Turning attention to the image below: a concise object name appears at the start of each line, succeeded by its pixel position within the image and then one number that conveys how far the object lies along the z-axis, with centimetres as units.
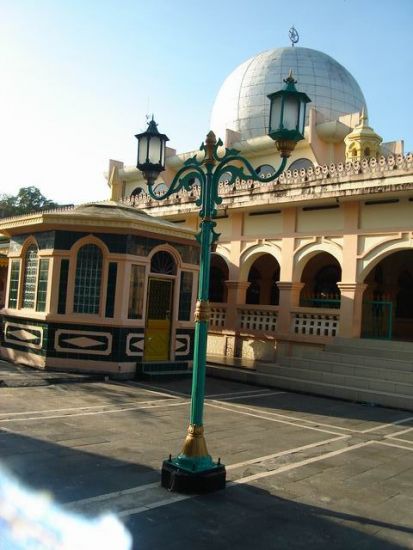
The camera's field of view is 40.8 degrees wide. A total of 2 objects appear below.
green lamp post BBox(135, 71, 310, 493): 541
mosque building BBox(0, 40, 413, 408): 1277
